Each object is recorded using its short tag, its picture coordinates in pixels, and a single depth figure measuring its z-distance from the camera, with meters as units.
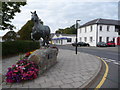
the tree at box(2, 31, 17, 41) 35.30
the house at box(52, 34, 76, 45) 53.48
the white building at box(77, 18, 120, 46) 34.12
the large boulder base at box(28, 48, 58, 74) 5.08
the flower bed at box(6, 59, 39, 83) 4.22
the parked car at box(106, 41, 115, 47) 31.07
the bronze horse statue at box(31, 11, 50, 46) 6.32
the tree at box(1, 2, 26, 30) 10.53
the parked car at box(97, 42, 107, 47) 30.21
